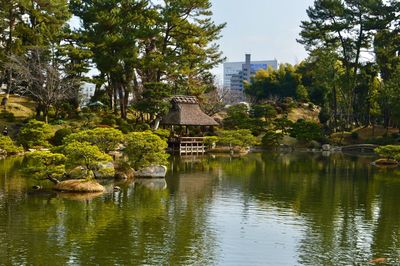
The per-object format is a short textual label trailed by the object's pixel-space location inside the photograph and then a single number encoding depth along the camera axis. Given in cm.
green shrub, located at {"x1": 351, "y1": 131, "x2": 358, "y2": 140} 5433
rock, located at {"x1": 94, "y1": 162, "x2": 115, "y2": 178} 2386
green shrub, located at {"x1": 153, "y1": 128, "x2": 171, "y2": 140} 4272
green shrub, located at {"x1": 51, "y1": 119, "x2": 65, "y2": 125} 4493
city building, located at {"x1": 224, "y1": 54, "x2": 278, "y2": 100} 15738
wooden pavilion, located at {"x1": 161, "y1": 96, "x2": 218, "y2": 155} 4572
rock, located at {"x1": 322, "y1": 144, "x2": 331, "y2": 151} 5212
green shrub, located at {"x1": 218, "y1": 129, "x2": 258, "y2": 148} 4709
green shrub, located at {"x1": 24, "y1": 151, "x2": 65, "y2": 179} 2147
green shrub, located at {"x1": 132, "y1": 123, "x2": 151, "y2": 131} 4647
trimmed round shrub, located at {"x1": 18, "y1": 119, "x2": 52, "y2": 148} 3809
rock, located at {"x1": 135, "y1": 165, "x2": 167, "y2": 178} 2784
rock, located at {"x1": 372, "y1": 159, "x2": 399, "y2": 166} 3841
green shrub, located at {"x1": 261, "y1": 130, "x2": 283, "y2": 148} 5169
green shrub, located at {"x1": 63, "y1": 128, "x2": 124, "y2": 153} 2564
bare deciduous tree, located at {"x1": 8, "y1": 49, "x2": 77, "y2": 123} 4444
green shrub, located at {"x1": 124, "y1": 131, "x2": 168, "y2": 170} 2680
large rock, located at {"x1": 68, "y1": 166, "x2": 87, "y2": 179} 2378
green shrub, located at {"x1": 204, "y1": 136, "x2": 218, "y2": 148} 4694
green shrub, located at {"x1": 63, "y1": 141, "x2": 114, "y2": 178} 2243
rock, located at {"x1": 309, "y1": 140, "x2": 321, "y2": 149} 5312
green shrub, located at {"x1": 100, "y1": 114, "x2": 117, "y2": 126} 4725
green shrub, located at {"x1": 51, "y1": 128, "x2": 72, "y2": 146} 3939
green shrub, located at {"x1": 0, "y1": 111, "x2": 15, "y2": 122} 4533
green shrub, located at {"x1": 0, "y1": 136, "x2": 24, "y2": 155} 3712
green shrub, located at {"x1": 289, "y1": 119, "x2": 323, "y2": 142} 5244
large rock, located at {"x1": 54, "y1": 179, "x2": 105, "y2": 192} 2218
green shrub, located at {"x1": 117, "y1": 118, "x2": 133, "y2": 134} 4547
